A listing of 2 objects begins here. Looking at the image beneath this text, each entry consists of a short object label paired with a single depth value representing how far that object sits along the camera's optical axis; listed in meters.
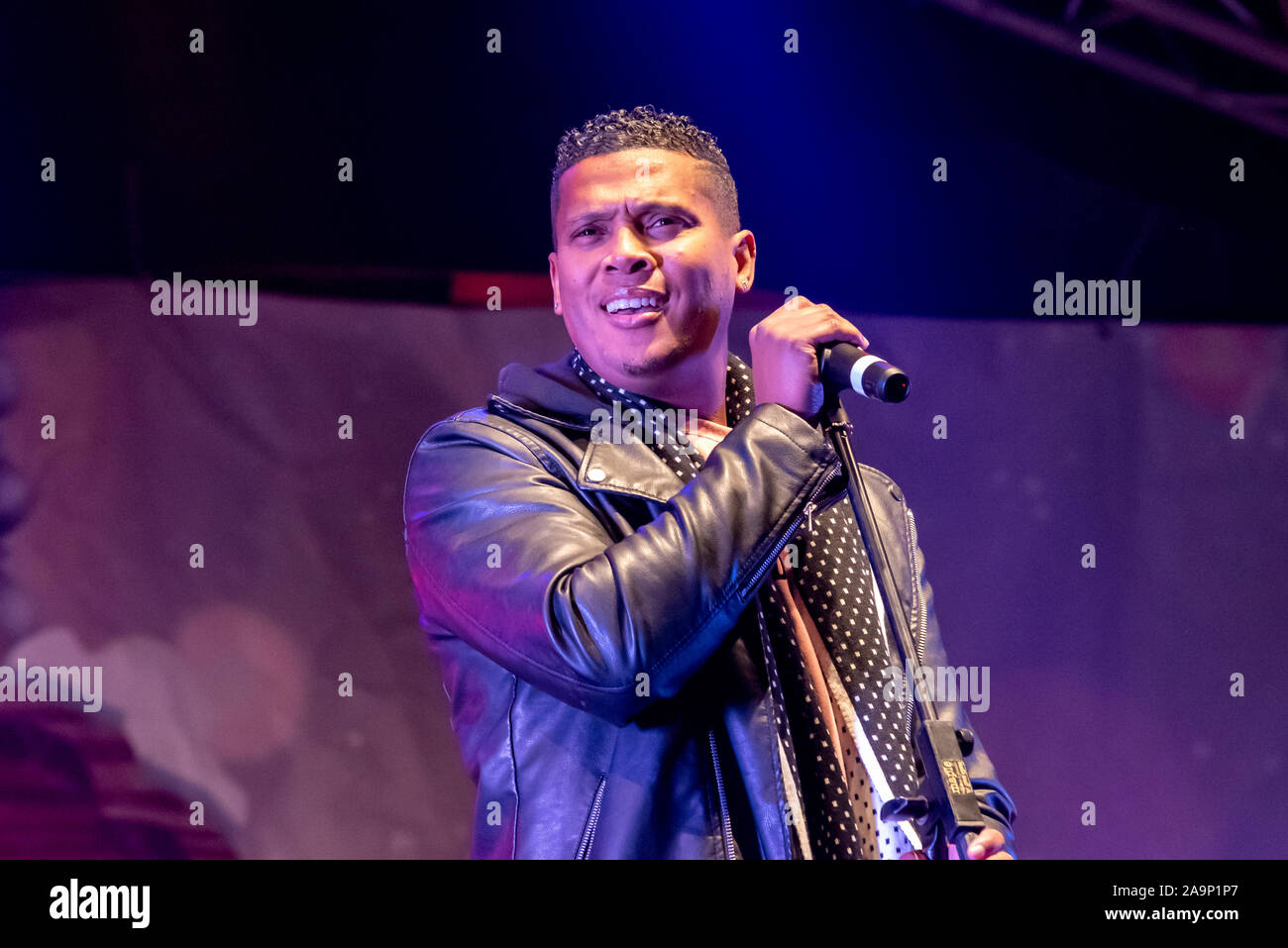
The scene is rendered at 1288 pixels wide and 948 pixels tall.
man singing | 3.55
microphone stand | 3.40
